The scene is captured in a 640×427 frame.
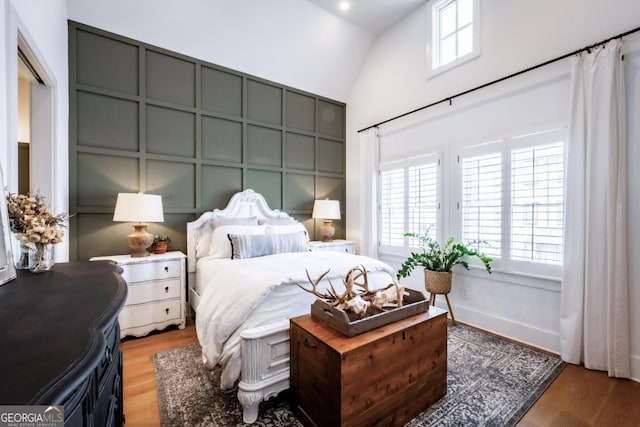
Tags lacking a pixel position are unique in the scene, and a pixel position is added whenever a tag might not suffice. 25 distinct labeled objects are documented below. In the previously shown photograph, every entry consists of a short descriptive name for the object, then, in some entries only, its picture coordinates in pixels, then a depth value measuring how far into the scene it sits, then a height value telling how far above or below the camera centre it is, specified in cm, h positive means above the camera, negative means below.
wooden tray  151 -61
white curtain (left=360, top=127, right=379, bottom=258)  416 +29
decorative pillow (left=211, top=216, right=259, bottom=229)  329 -13
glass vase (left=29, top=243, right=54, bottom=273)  125 -22
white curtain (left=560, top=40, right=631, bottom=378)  209 -7
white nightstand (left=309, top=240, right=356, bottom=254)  403 -51
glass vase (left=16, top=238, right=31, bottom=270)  124 -22
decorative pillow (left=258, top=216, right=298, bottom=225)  370 -14
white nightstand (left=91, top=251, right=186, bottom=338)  267 -82
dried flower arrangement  123 -6
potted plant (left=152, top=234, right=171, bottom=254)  306 -37
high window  311 +209
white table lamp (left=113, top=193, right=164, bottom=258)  268 -3
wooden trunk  139 -87
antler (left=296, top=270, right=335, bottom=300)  176 -53
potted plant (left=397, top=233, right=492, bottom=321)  288 -54
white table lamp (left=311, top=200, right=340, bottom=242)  413 -3
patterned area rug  167 -123
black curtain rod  215 +131
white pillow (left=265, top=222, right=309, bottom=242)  336 -23
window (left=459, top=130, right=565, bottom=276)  250 +11
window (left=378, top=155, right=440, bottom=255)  346 +14
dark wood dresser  46 -27
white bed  165 -65
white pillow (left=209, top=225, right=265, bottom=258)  300 -29
